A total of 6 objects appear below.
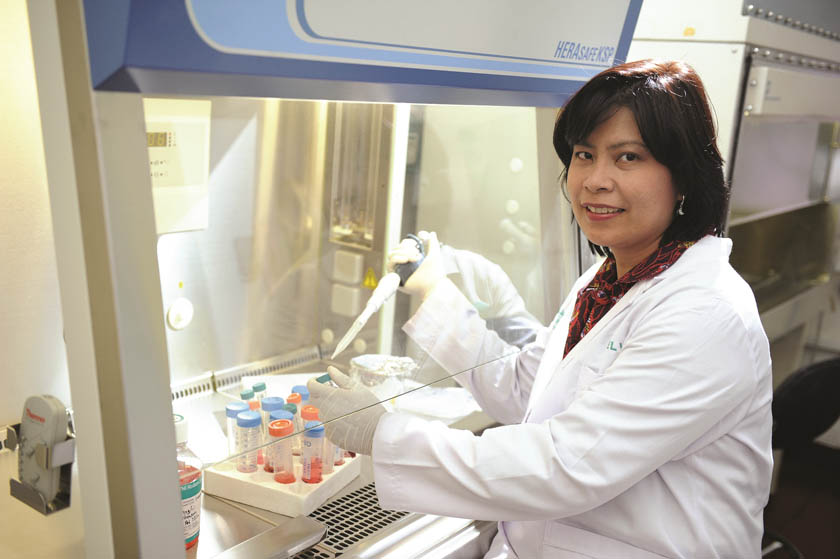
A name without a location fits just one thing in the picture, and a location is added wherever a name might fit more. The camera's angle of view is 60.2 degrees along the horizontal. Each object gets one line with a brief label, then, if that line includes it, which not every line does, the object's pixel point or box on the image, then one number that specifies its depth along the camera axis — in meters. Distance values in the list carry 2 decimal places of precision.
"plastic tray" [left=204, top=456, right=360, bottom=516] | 1.37
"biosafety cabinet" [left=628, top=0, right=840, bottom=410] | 2.01
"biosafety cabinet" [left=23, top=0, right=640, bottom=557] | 0.85
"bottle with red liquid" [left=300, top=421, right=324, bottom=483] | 1.41
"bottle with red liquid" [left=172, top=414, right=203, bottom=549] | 1.18
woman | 1.11
